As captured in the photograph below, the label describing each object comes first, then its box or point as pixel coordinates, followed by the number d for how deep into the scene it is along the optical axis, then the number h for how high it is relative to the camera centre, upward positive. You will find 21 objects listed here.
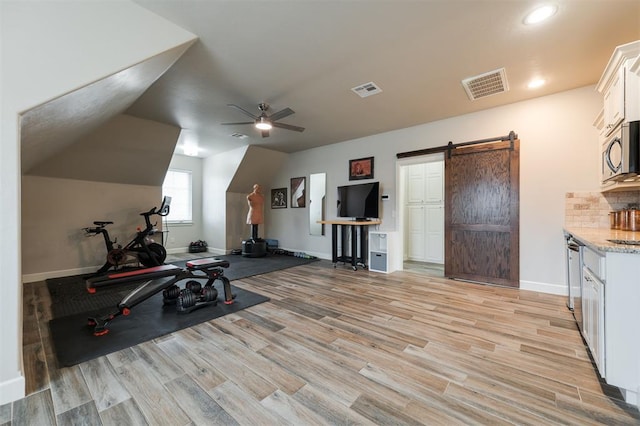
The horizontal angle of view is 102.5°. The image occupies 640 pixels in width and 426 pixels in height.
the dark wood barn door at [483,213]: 3.86 -0.02
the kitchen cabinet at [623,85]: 2.11 +1.13
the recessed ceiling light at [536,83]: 3.20 +1.64
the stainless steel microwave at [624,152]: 2.09 +0.53
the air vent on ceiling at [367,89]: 3.35 +1.65
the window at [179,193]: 7.26 +0.54
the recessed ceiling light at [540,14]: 2.06 +1.64
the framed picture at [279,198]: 7.25 +0.39
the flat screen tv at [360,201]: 5.16 +0.23
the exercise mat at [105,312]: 2.21 -1.16
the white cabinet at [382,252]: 4.87 -0.77
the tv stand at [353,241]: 5.11 -0.63
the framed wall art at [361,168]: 5.46 +0.94
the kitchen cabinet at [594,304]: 1.64 -0.67
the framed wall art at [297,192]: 6.78 +0.52
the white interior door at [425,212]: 5.79 -0.01
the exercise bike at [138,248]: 4.69 -0.70
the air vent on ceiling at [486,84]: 3.09 +1.64
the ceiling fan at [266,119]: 3.75 +1.39
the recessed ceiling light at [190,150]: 6.34 +1.60
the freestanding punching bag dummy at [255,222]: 6.54 -0.27
